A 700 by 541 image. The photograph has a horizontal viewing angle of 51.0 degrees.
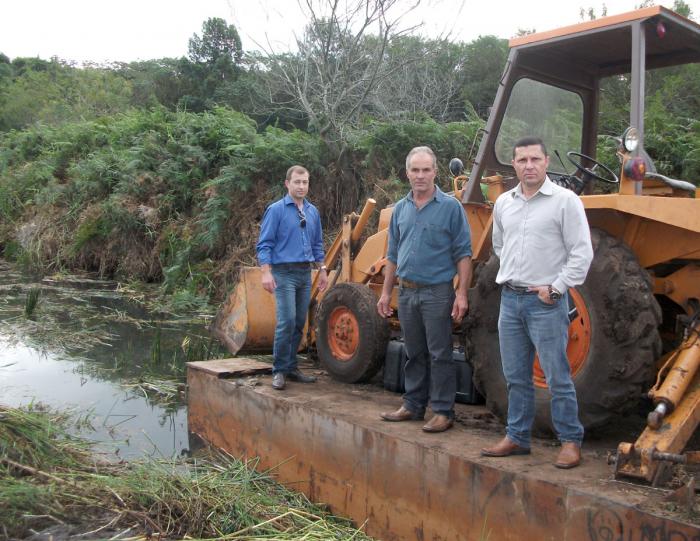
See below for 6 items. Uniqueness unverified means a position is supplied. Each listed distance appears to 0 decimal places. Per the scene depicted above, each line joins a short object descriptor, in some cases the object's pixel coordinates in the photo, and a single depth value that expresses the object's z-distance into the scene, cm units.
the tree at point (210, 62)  2794
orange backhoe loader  360
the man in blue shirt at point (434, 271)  432
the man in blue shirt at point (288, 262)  561
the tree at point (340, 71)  1287
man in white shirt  345
